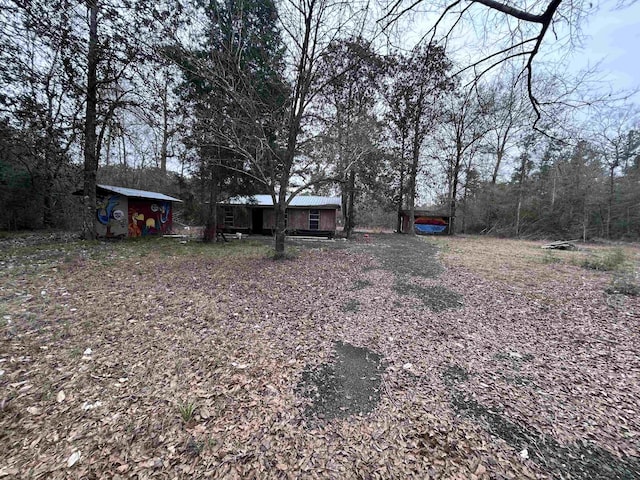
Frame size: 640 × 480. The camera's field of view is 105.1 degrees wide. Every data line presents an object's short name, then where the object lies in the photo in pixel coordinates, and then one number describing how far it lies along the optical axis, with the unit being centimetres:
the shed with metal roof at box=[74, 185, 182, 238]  1169
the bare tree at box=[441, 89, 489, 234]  1881
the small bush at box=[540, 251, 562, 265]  823
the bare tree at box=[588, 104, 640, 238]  1498
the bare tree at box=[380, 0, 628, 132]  276
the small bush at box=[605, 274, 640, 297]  478
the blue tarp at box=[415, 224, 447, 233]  2259
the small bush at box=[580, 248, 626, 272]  705
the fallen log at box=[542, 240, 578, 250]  1237
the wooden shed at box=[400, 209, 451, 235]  2244
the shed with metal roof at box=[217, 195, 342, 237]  1689
